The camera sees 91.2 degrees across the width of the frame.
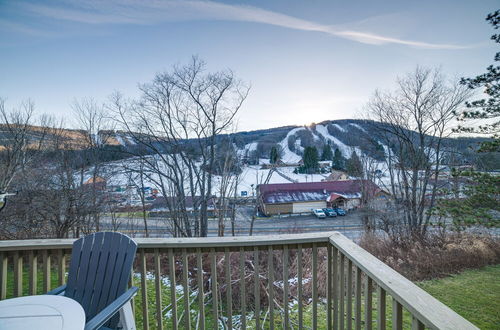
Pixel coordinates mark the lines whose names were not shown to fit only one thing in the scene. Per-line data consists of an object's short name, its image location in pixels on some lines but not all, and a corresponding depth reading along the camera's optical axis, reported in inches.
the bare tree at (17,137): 403.6
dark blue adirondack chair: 62.1
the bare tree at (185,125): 420.8
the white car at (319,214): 794.2
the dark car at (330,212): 798.6
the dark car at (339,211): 798.5
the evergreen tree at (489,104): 256.3
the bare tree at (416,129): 446.6
